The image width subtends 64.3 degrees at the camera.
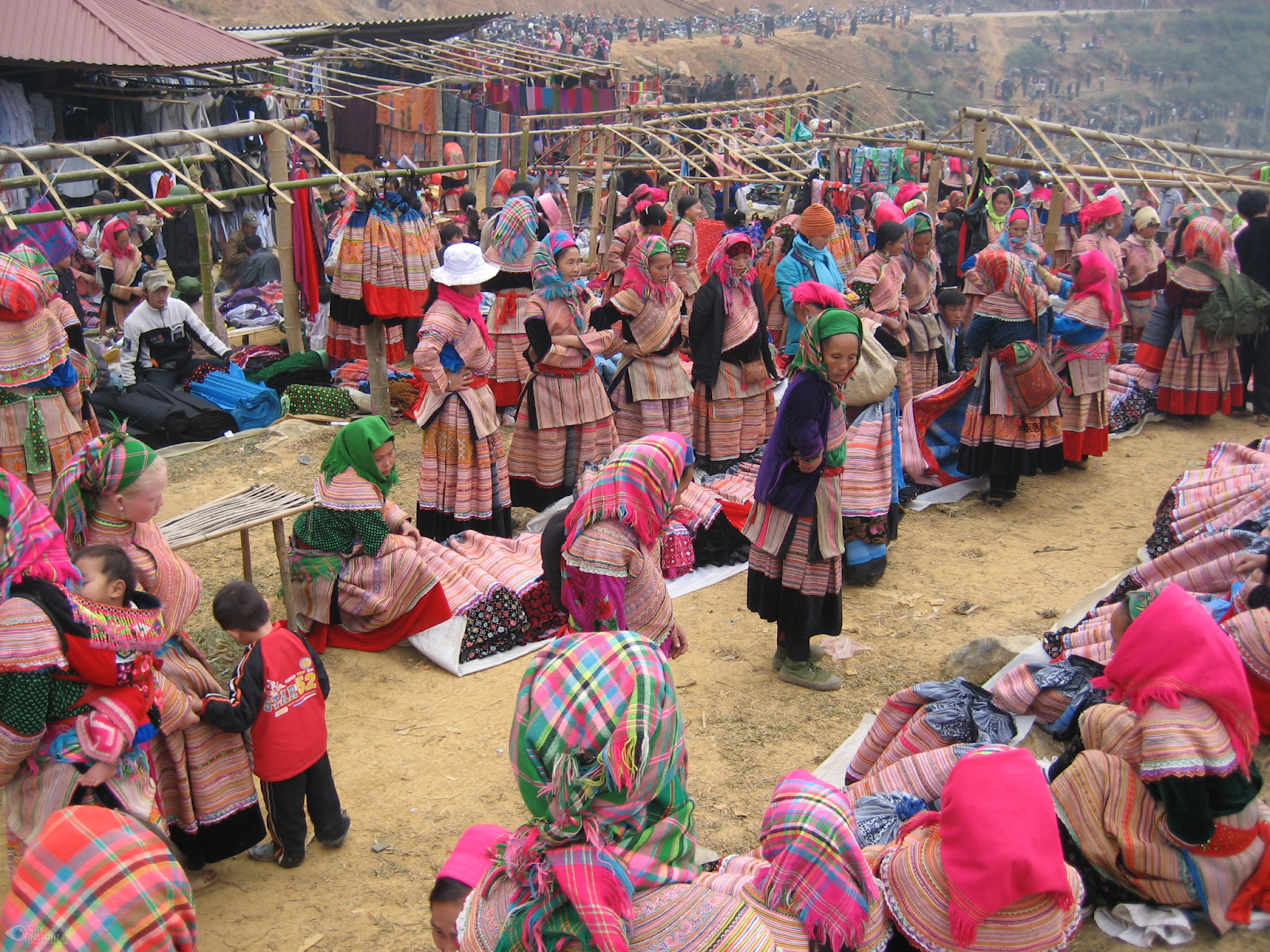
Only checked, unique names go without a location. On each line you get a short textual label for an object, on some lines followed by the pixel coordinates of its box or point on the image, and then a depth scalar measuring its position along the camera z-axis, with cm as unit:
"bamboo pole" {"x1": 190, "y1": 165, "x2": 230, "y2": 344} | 805
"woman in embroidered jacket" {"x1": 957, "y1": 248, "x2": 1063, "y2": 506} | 642
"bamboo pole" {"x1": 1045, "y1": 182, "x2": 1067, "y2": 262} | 880
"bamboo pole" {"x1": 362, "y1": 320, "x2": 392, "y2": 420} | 777
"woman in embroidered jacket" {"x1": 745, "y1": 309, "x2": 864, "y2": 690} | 427
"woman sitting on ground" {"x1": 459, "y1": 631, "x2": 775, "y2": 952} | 186
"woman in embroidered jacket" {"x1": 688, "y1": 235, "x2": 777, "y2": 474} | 660
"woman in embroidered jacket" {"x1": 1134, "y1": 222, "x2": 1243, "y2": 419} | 775
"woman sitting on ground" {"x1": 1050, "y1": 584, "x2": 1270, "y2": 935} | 261
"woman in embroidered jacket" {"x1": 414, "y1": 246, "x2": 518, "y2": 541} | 556
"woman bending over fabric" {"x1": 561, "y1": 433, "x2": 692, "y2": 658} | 334
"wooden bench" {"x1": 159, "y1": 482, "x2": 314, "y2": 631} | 438
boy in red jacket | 329
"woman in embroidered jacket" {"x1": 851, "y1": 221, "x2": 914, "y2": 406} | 697
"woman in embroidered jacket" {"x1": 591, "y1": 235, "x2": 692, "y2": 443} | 636
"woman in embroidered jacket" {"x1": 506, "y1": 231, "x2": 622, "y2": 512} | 607
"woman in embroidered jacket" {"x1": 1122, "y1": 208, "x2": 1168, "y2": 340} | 884
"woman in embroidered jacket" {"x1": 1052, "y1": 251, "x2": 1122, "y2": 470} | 678
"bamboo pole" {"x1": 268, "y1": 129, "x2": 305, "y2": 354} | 802
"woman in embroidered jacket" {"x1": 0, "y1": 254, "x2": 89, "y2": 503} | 502
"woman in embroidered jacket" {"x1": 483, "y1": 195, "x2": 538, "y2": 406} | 755
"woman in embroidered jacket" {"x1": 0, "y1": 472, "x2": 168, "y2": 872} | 265
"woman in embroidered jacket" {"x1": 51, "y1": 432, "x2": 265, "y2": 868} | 323
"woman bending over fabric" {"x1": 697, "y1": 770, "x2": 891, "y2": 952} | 233
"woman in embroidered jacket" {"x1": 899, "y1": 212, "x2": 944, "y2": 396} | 740
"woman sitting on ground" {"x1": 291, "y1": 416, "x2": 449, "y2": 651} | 469
